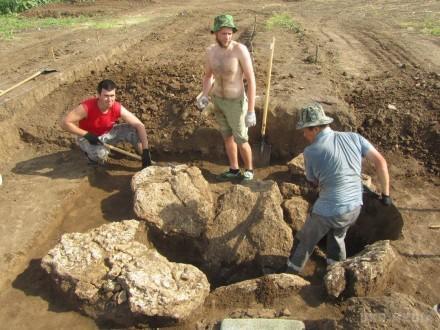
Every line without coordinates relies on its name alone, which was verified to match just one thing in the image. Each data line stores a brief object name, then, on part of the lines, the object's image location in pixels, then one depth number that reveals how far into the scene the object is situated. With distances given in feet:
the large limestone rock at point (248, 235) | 13.44
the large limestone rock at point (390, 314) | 9.00
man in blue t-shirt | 10.96
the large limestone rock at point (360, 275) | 10.68
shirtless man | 14.20
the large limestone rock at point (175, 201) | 14.05
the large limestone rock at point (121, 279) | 10.94
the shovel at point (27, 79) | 21.67
